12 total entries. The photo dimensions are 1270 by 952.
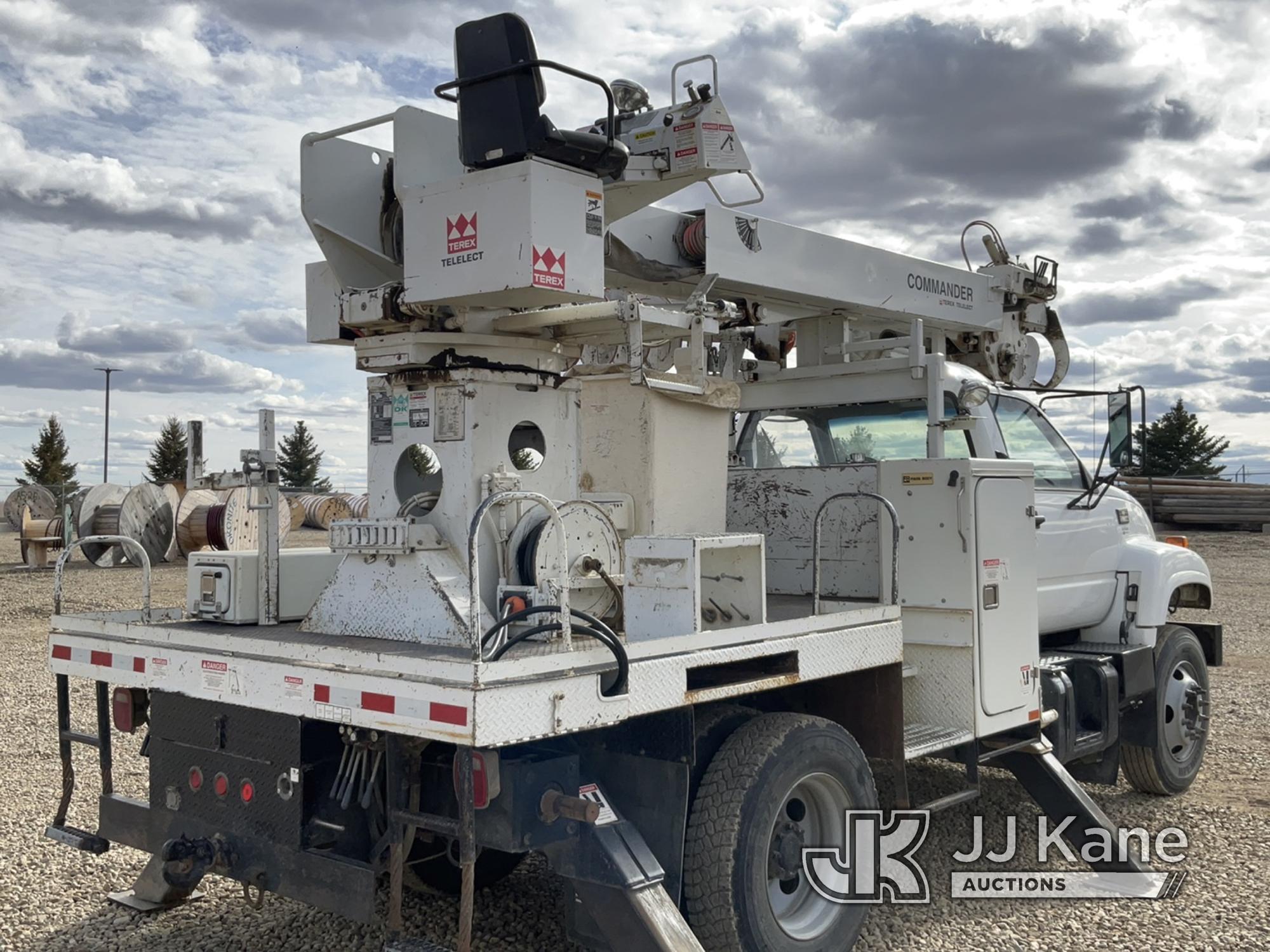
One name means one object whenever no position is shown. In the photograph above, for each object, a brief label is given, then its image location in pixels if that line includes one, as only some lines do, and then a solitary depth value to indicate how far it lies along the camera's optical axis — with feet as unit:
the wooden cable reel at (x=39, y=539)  79.46
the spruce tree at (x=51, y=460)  174.40
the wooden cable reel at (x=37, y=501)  104.68
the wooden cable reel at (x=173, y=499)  78.48
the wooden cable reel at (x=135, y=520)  76.64
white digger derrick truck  12.61
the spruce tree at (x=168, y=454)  160.97
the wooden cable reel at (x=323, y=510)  106.11
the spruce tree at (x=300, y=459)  189.78
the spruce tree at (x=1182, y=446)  122.52
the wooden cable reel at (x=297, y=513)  98.68
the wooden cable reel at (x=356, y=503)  100.85
